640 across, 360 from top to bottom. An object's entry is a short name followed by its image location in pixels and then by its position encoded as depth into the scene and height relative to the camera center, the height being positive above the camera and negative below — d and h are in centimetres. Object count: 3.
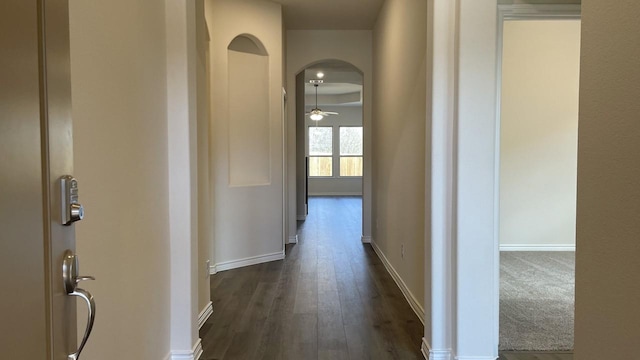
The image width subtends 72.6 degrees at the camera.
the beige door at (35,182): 65 -3
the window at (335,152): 1459 +36
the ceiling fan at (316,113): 1104 +135
